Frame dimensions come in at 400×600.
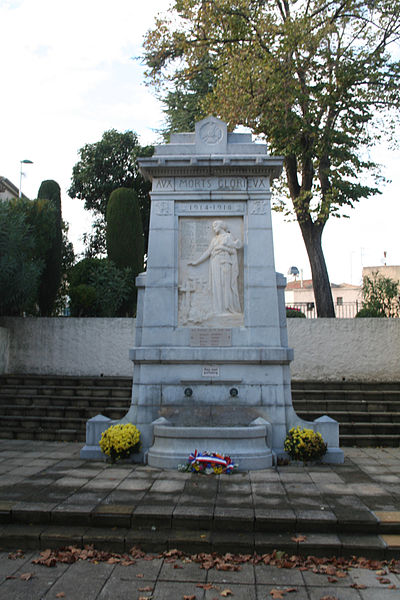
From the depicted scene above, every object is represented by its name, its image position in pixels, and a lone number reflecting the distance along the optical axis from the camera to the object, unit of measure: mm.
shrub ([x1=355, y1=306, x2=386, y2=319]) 16734
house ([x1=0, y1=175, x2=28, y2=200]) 32562
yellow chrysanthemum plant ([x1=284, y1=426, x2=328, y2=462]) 8289
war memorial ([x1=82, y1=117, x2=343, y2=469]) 8750
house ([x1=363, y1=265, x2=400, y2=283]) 32781
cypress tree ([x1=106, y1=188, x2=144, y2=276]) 20953
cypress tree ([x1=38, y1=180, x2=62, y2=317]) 18562
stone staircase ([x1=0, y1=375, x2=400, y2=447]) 10820
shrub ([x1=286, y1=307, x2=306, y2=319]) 16975
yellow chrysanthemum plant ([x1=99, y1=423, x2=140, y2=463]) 8273
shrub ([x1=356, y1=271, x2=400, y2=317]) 16828
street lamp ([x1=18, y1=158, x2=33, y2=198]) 28273
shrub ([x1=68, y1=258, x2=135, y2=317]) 17531
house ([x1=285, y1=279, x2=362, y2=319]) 18562
